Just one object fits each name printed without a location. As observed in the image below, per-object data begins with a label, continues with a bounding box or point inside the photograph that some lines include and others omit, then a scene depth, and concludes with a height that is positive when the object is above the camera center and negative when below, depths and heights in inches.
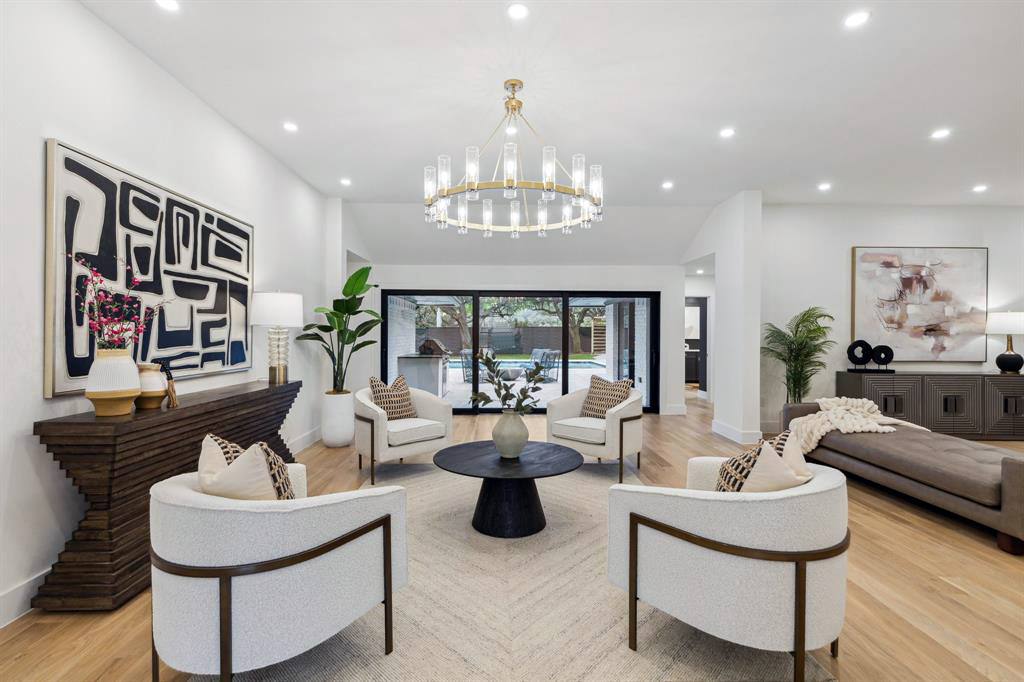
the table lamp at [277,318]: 157.5 +6.2
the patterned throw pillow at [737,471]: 78.4 -22.0
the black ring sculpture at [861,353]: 231.1 -5.6
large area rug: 71.6 -48.8
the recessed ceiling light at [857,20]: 98.1 +66.0
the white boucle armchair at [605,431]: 164.7 -32.2
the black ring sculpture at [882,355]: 230.1 -6.6
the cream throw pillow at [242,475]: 68.7 -20.2
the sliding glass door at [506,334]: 297.1 +2.8
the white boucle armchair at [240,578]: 60.0 -30.9
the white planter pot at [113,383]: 87.8 -8.7
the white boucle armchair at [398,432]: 161.6 -32.3
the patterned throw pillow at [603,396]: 176.1 -20.7
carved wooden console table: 84.7 -29.8
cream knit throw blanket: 163.2 -27.9
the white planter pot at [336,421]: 203.5 -35.1
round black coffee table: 117.0 -38.0
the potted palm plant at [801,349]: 227.5 -4.2
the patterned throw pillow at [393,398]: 175.2 -22.2
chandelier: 118.5 +39.4
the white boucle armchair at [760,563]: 64.1 -30.4
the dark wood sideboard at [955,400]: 224.2 -27.0
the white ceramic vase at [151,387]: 99.5 -10.6
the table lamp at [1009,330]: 227.6 +5.7
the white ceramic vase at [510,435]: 123.6 -24.8
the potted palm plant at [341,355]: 201.0 -7.4
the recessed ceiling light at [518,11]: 95.7 +65.4
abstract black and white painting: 91.8 +17.2
